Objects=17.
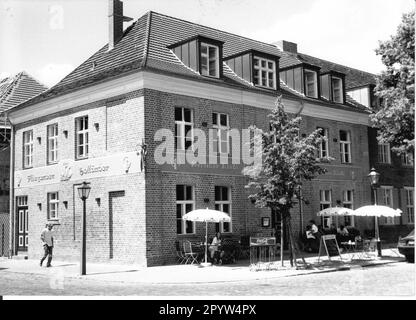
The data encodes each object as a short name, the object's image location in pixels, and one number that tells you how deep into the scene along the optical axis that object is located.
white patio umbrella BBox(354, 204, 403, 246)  21.95
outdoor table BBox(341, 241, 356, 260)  25.03
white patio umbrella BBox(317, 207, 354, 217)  24.36
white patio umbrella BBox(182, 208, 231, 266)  19.36
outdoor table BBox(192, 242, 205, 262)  21.19
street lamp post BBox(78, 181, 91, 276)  17.95
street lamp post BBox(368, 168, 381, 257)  22.42
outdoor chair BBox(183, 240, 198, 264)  20.66
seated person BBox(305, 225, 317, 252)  24.19
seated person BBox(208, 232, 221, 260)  20.34
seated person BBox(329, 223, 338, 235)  25.91
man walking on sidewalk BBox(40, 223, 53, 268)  21.06
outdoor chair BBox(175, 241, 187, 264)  20.83
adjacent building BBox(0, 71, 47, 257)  27.28
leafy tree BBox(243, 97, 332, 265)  18.41
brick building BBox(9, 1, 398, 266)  20.88
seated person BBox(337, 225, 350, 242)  25.64
